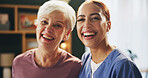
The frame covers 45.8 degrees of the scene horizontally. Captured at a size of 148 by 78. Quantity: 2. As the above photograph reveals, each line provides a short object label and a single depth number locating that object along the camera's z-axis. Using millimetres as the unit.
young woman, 973
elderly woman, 1163
